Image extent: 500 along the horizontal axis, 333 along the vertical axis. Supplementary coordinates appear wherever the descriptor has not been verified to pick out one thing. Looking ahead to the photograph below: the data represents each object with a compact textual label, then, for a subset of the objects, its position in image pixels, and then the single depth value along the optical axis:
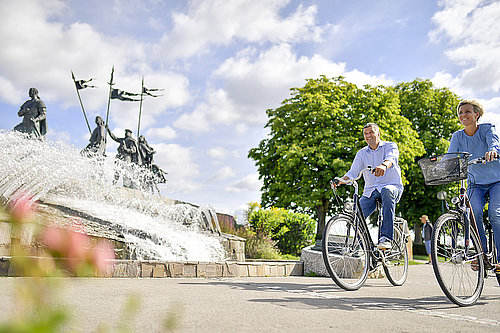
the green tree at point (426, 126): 27.97
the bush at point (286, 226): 13.02
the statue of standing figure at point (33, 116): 15.74
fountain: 7.11
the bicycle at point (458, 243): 3.89
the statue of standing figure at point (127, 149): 20.09
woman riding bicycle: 4.37
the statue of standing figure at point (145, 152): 21.91
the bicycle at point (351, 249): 4.58
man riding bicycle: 5.11
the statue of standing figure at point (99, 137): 18.83
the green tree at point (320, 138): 24.00
